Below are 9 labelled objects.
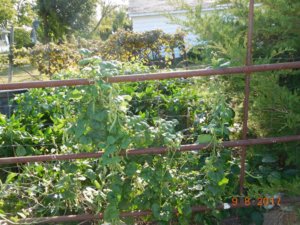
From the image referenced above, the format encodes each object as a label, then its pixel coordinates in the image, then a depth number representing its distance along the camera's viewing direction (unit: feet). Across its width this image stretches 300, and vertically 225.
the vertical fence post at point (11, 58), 43.32
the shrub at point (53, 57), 34.12
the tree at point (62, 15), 73.88
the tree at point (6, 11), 66.54
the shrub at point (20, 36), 88.43
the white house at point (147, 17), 57.88
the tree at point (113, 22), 123.95
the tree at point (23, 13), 94.14
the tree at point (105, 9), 123.54
